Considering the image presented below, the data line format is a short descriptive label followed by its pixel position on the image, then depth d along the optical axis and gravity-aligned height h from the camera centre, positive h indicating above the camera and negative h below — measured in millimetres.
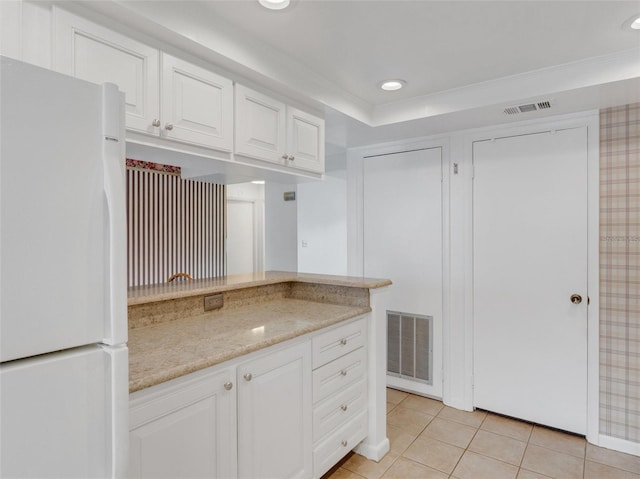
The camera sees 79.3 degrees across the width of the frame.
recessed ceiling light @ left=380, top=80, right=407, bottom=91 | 2447 +977
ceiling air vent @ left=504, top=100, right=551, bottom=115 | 2449 +832
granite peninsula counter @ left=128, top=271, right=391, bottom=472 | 1315 -573
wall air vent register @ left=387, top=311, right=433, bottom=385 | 3254 -961
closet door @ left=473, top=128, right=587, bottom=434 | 2625 -294
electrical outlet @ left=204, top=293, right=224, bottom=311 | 2155 -372
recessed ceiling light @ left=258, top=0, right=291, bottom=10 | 1619 +986
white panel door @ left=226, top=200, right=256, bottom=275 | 5215 -11
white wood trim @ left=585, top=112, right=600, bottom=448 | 2541 -264
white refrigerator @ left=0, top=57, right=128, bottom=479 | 736 -85
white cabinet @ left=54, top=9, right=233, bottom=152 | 1387 +642
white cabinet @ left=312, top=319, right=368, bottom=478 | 1960 -856
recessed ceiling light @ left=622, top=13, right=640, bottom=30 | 1735 +979
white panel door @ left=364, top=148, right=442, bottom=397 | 3201 +32
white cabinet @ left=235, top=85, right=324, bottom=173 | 2018 +598
